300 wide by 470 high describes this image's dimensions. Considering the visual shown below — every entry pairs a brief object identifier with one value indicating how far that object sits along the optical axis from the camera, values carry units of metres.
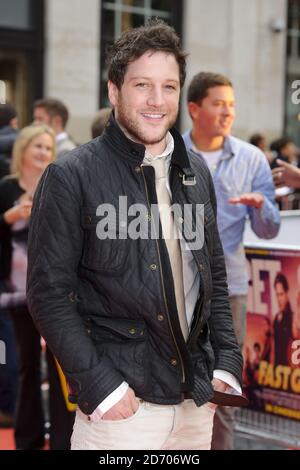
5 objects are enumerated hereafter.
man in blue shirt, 4.89
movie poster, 5.08
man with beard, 2.83
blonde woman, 5.41
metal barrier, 5.16
